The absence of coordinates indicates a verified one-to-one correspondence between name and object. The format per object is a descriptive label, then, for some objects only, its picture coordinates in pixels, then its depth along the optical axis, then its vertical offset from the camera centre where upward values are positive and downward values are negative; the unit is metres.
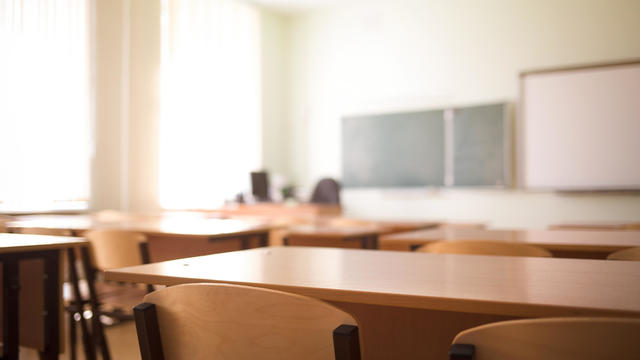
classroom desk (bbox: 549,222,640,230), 3.13 -0.32
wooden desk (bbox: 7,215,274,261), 2.67 -0.29
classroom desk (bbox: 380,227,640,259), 1.90 -0.26
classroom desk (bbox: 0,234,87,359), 1.77 -0.37
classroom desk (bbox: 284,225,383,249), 2.73 -0.32
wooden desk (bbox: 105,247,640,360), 0.89 -0.22
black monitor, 6.02 -0.10
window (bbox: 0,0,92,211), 4.48 +0.67
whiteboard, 5.33 +0.47
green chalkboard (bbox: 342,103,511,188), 6.00 +0.33
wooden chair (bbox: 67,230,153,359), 2.48 -0.40
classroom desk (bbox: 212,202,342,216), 5.68 -0.36
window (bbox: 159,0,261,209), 6.03 +0.94
